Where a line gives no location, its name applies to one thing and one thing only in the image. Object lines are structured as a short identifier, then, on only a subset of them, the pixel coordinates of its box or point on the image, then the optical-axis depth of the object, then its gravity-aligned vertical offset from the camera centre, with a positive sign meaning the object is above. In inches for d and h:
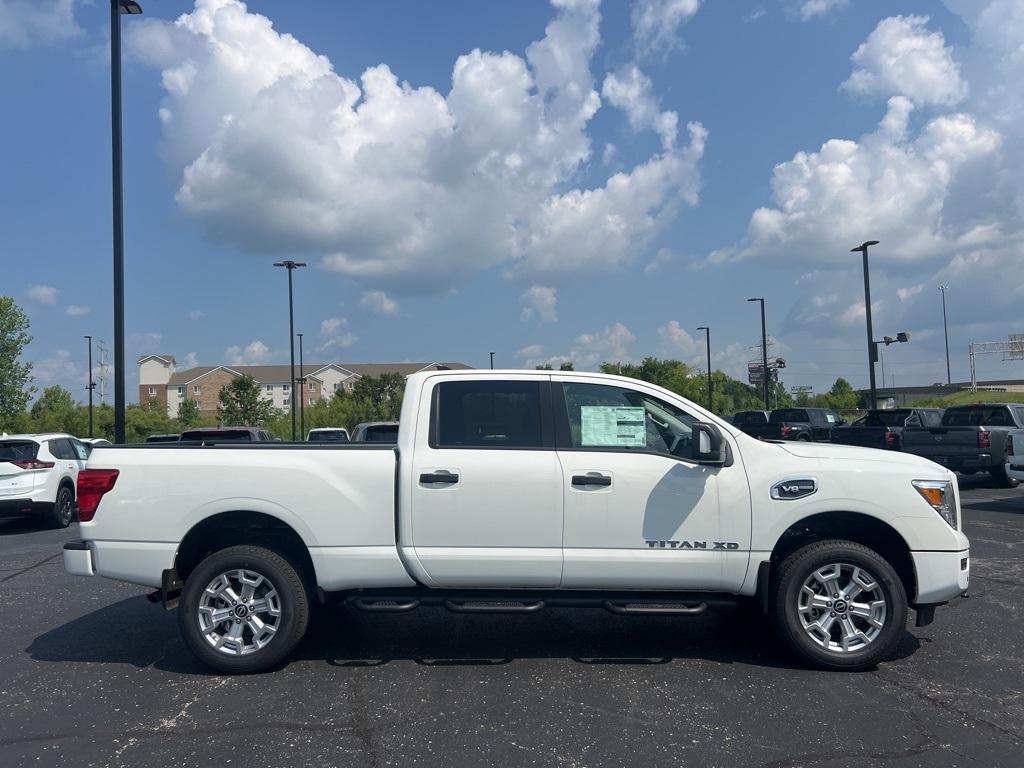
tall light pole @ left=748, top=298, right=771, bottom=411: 1824.6 +149.2
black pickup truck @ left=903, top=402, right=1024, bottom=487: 636.7 -29.0
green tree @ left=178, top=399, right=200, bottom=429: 2537.2 +53.4
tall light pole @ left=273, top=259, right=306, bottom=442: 1565.0 +235.3
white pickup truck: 211.8 -28.1
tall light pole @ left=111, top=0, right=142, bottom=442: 538.3 +147.1
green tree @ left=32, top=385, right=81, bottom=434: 1942.1 +52.8
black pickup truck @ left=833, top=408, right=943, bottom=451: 689.6 -18.6
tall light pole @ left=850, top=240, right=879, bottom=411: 1280.8 +142.3
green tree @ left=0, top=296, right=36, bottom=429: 1806.1 +146.0
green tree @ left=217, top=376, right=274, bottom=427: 2199.8 +64.8
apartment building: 4404.5 +265.9
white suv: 529.3 -27.7
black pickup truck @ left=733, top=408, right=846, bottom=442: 1087.6 -18.2
